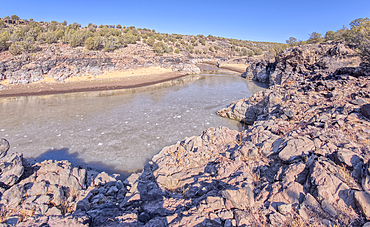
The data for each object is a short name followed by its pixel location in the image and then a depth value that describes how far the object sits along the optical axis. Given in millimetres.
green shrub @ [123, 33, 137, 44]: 43094
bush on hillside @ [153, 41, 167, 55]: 43656
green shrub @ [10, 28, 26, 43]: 33725
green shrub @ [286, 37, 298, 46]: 46797
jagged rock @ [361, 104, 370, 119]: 5592
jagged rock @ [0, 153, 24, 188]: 4562
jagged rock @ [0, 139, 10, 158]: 5690
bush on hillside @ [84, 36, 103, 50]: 36188
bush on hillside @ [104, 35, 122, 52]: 37062
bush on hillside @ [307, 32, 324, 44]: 31084
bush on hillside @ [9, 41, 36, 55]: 30000
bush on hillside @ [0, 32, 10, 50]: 31333
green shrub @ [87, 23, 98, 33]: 48441
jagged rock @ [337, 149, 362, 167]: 3791
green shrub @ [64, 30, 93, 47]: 36469
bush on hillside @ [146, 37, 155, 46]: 47500
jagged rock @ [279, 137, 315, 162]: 4676
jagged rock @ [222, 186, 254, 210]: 3621
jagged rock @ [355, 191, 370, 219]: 2807
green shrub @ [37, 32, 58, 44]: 37212
